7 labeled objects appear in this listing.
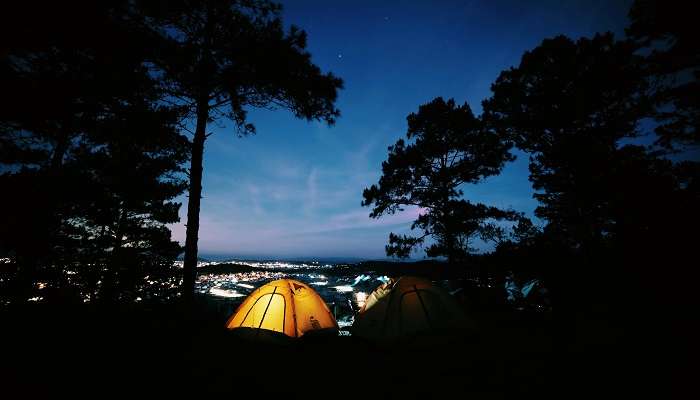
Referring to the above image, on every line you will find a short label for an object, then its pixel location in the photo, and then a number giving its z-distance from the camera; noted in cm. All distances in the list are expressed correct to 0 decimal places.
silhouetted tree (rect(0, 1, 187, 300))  522
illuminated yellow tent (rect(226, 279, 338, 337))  654
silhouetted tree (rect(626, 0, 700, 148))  822
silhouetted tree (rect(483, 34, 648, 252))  1138
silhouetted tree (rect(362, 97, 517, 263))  1391
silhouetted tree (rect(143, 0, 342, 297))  758
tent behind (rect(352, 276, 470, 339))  633
